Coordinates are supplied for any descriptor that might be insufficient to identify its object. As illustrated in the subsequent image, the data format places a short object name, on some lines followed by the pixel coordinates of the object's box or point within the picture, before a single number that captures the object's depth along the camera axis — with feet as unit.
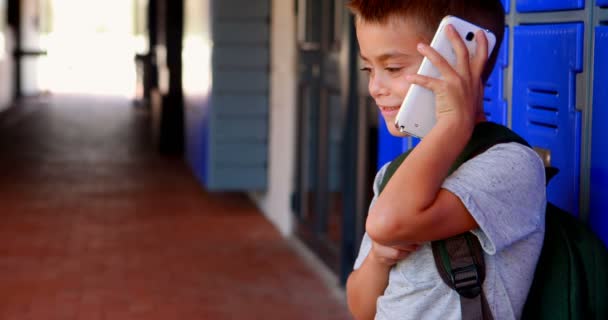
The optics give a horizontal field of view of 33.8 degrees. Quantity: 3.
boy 4.18
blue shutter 21.27
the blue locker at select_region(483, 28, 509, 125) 6.99
